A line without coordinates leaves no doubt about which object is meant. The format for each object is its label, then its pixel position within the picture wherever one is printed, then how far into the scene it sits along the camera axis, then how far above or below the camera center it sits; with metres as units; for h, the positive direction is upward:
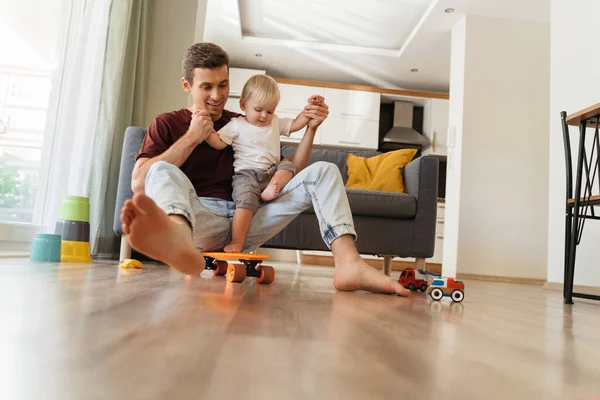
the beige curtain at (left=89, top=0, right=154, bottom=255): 2.67 +0.59
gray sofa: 3.11 +0.09
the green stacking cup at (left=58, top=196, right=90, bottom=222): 2.34 +0.03
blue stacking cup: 2.07 -0.14
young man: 1.41 +0.14
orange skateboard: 1.49 -0.12
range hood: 6.30 +1.34
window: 2.23 +0.54
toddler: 1.67 +0.29
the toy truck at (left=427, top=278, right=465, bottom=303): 1.49 -0.14
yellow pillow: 3.66 +0.51
